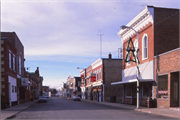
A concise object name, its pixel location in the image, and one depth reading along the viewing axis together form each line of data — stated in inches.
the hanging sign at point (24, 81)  1409.9
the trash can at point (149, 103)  842.0
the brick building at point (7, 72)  969.5
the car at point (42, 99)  1695.1
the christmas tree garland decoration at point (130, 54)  939.7
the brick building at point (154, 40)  877.8
